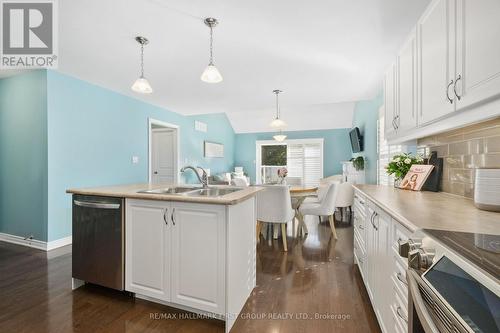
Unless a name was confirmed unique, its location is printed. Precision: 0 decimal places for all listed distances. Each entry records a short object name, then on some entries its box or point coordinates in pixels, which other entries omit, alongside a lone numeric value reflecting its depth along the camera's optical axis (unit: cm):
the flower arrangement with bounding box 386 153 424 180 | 232
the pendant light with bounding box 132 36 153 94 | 229
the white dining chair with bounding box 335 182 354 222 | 446
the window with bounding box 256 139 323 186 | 792
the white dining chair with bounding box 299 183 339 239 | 349
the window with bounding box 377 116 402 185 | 335
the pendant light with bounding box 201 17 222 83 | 204
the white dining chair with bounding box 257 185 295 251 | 308
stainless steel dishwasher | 186
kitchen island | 156
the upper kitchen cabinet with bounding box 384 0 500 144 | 97
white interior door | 562
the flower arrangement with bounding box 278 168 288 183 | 414
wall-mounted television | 566
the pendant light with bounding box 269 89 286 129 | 473
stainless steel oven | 47
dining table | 355
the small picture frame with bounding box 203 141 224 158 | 681
